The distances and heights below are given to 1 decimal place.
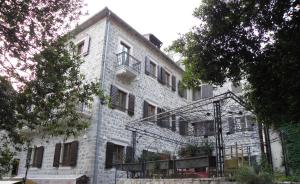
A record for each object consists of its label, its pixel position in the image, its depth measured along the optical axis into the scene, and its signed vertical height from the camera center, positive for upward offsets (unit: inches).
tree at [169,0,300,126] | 245.1 +117.9
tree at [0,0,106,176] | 315.0 +109.0
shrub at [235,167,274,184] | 297.6 -2.5
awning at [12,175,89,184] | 491.8 -16.3
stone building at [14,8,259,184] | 530.8 +133.2
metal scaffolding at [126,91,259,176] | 345.1 +94.5
